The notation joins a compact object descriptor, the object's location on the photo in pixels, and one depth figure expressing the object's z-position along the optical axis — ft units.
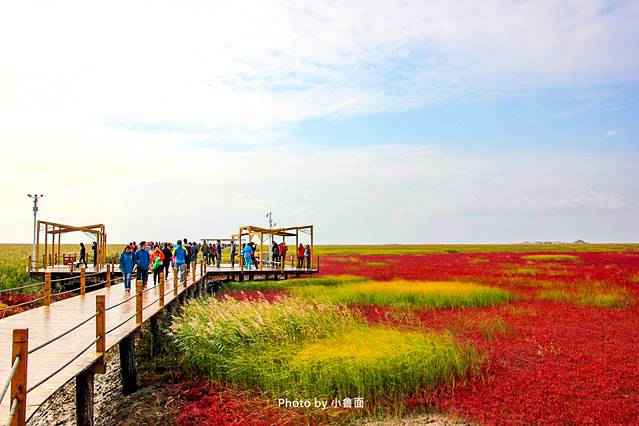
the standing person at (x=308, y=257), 107.65
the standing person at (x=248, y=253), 103.50
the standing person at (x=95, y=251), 119.03
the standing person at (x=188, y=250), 102.30
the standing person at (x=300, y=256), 105.70
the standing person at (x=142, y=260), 68.85
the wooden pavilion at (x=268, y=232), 106.22
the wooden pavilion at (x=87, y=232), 114.54
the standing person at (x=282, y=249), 107.53
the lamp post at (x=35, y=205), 116.63
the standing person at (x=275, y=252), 116.57
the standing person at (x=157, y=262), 75.15
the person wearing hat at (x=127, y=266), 70.85
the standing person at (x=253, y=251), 107.49
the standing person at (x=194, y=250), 100.32
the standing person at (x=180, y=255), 75.78
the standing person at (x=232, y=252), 123.45
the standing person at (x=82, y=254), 117.98
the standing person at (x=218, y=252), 120.26
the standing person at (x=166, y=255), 87.19
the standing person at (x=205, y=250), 122.31
